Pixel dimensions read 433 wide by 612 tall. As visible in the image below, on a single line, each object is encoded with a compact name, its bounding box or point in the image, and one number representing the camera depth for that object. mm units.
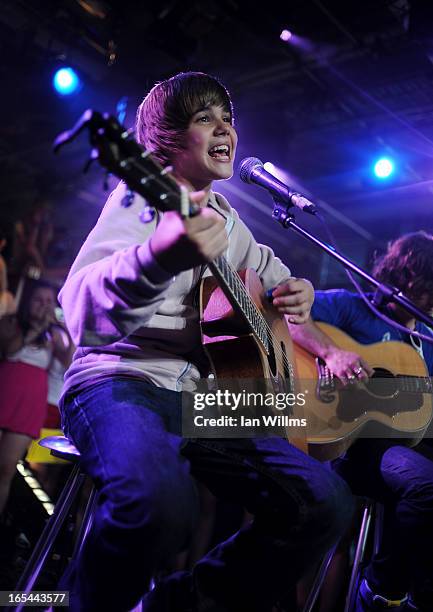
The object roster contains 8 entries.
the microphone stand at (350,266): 2127
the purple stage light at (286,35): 5789
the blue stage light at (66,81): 6395
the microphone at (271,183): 2242
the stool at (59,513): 1711
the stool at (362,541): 2330
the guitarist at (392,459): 2219
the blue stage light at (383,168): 6465
